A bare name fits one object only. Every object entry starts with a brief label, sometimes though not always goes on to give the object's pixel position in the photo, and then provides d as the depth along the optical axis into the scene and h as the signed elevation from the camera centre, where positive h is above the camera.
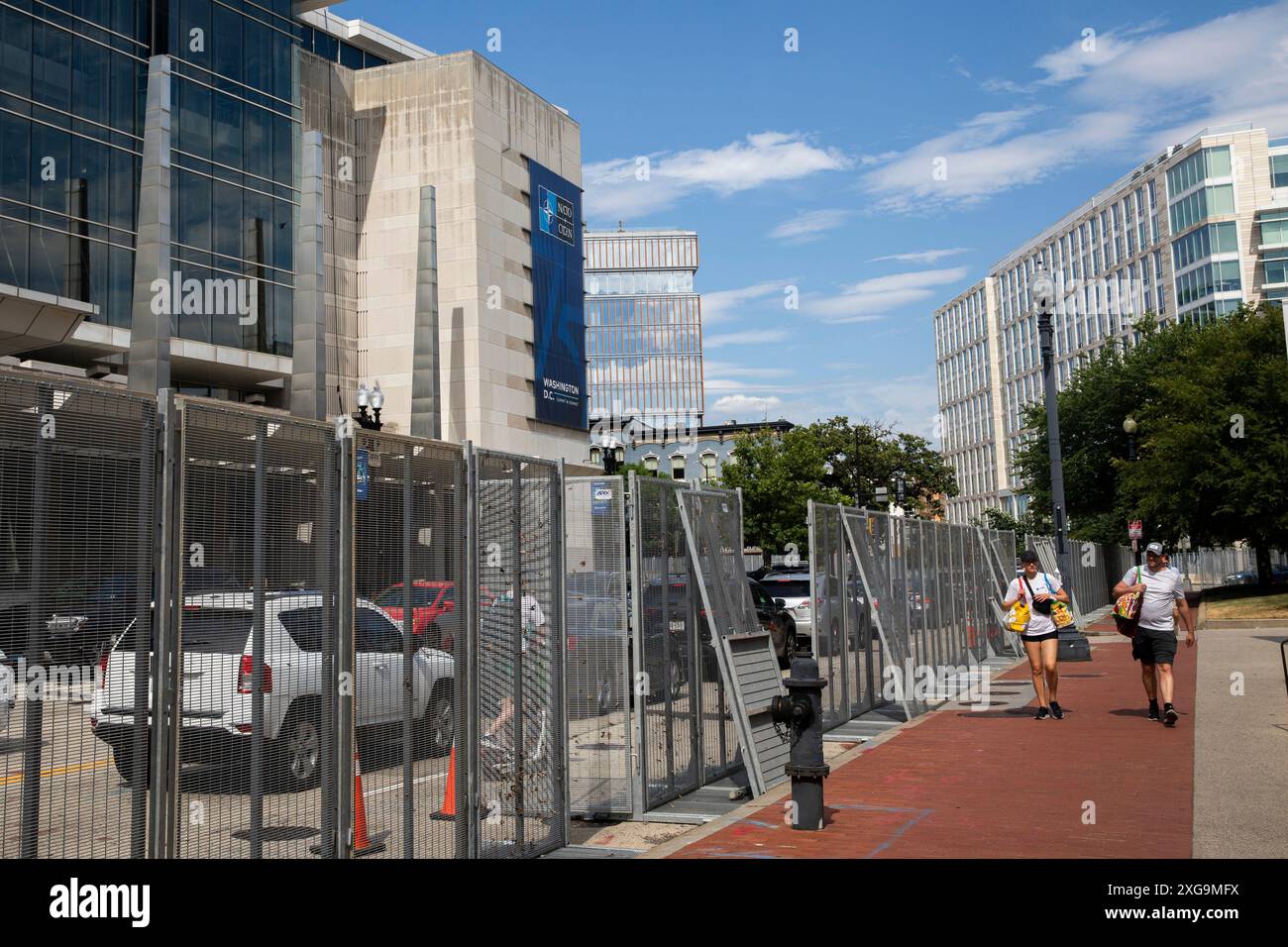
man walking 13.32 -0.65
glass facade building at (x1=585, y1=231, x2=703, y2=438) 145.75 +26.80
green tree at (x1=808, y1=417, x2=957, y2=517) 83.00 +7.25
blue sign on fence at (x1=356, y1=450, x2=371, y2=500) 6.46 +0.57
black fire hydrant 8.57 -1.26
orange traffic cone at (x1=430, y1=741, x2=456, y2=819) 7.00 -1.35
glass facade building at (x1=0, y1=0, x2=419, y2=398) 31.22 +12.74
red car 6.70 -0.20
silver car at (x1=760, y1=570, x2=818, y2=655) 25.39 -0.59
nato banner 54.03 +12.65
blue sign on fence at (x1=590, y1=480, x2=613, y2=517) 9.55 +0.59
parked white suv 4.95 -0.50
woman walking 14.40 -0.81
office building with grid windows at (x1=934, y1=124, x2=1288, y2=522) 83.62 +23.56
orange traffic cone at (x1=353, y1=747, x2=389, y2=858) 6.27 -1.33
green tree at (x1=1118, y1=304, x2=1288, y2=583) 36.12 +3.48
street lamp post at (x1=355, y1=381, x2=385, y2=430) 35.41 +5.34
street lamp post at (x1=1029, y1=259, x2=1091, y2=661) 23.00 +2.48
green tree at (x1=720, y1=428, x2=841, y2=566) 70.25 +5.03
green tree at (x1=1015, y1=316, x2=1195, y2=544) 53.47 +5.98
